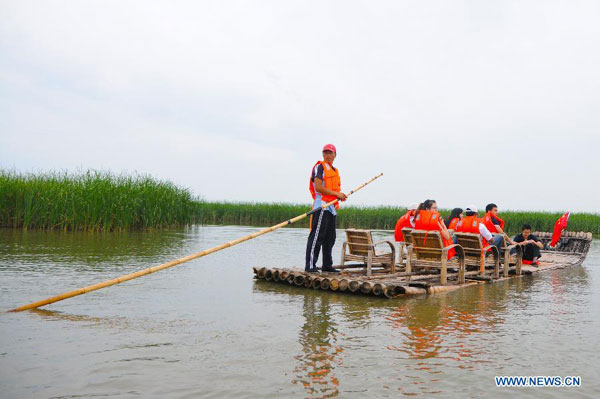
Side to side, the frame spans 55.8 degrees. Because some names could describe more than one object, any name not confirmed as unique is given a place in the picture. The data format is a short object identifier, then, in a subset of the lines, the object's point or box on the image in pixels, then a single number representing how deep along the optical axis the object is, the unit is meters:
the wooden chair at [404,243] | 11.74
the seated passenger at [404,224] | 12.14
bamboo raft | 8.79
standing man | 9.95
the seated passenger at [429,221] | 10.13
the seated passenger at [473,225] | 11.44
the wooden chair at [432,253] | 9.89
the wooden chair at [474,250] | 10.90
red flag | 16.84
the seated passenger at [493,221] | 13.30
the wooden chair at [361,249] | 10.52
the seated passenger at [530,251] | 14.09
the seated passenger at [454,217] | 12.60
